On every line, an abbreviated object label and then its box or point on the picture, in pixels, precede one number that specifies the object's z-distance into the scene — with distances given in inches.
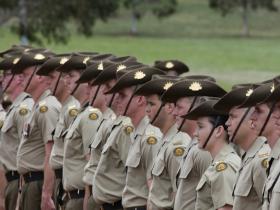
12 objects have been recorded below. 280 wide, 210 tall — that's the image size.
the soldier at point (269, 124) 493.7
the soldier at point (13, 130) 847.3
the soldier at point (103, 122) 709.0
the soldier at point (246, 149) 520.3
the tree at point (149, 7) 6014.6
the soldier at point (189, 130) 577.8
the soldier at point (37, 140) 805.7
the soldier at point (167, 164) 607.8
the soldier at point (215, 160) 541.4
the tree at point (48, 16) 3107.6
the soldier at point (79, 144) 744.5
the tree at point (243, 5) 5995.1
